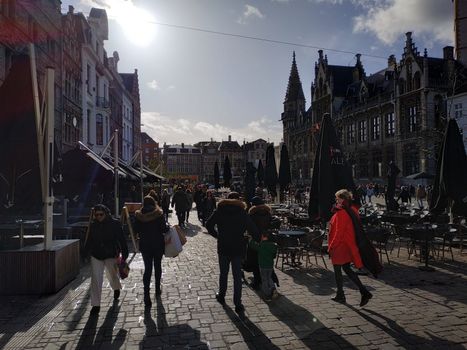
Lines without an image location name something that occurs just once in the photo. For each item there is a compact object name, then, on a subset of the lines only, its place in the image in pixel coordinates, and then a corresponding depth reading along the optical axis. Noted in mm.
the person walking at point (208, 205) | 16672
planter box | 6621
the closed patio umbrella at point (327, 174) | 8023
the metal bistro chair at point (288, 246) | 8320
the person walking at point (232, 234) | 5922
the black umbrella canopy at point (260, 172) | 26453
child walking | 6410
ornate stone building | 39469
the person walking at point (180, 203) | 16431
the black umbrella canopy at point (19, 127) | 7336
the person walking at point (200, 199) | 18916
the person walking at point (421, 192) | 23850
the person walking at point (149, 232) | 6383
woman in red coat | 6008
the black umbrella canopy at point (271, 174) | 18578
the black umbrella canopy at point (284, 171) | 18406
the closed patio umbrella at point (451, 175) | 9180
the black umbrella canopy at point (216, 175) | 34481
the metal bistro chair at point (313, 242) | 8648
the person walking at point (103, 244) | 5914
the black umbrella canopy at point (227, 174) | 30781
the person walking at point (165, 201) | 17747
